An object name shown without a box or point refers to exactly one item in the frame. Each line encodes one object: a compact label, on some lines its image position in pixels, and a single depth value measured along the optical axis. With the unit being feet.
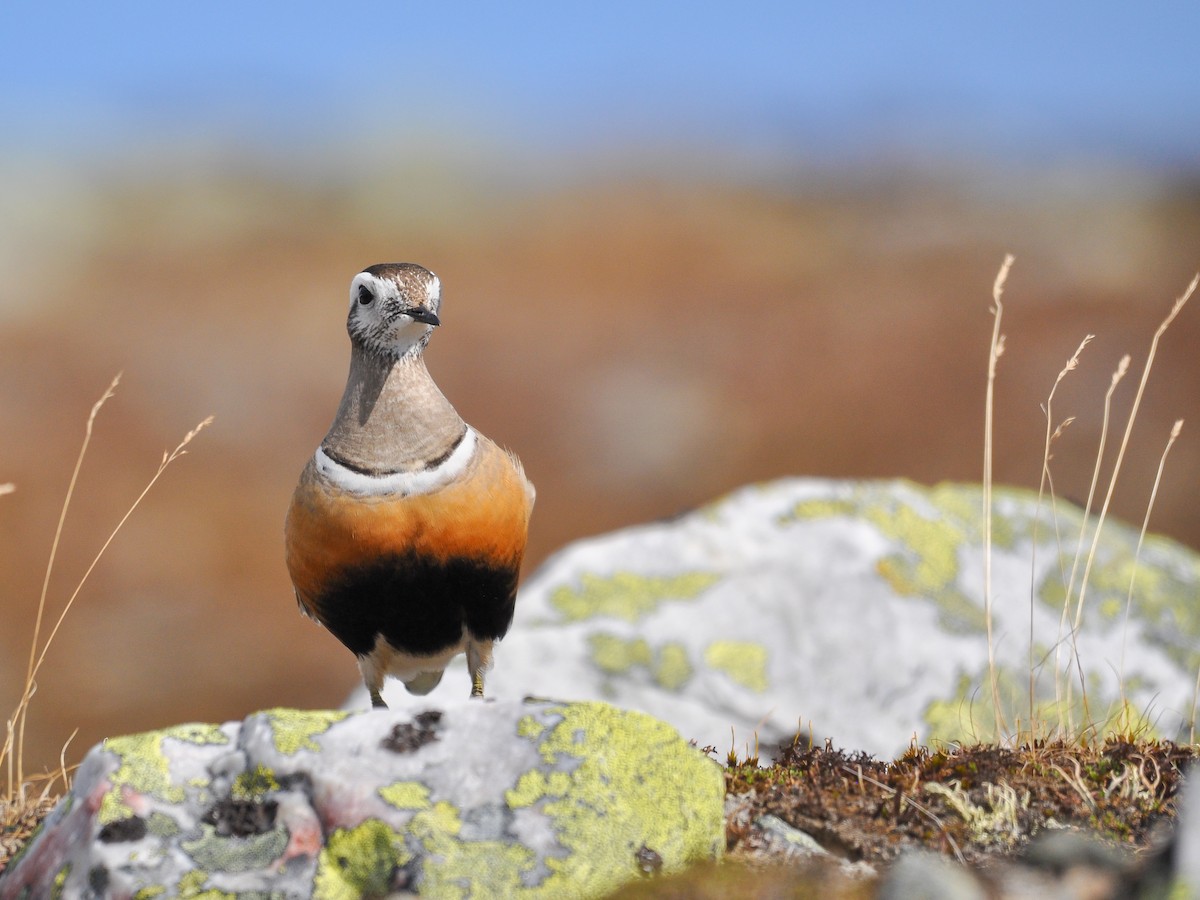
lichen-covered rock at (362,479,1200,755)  43.93
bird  30.45
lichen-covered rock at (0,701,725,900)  19.57
